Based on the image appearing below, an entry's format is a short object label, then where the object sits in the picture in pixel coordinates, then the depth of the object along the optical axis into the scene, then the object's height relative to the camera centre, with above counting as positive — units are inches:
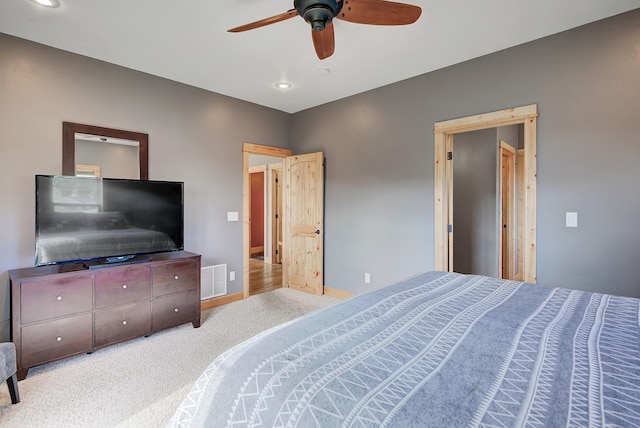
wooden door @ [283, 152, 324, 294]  172.1 -4.9
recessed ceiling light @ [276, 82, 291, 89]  142.3 +60.7
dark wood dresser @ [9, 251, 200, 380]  89.2 -29.9
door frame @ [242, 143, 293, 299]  165.2 -0.6
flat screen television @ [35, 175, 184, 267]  98.7 -1.6
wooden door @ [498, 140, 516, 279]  183.3 -0.5
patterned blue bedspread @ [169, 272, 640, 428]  28.0 -17.7
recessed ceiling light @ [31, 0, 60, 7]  84.2 +58.8
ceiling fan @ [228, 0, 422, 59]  65.8 +46.3
